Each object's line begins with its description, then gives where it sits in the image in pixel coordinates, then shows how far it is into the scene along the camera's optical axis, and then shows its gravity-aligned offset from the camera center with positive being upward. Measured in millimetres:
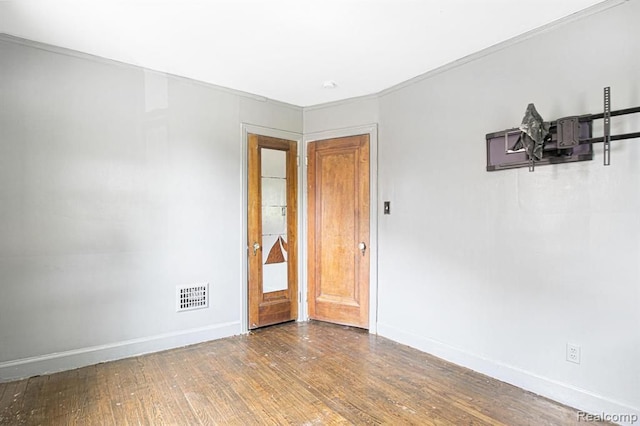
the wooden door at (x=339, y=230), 4016 -245
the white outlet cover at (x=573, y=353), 2387 -952
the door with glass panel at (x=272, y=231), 4016 -251
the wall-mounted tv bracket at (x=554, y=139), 2229 +457
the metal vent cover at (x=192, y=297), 3520 -863
